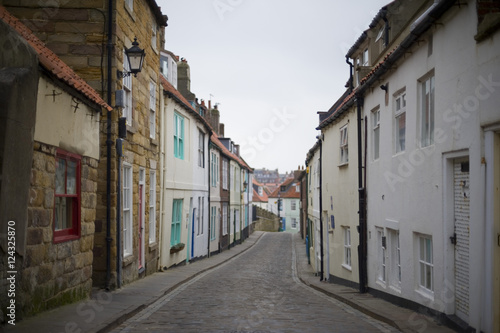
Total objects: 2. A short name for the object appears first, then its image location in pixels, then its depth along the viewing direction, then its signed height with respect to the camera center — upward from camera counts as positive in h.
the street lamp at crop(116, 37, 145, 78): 13.19 +3.14
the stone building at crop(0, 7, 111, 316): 7.64 +0.30
